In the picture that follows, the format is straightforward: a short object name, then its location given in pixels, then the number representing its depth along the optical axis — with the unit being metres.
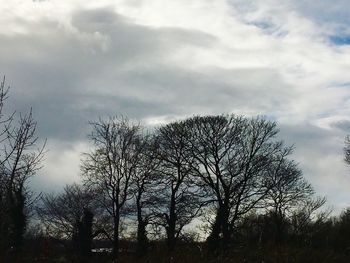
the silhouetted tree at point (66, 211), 50.46
